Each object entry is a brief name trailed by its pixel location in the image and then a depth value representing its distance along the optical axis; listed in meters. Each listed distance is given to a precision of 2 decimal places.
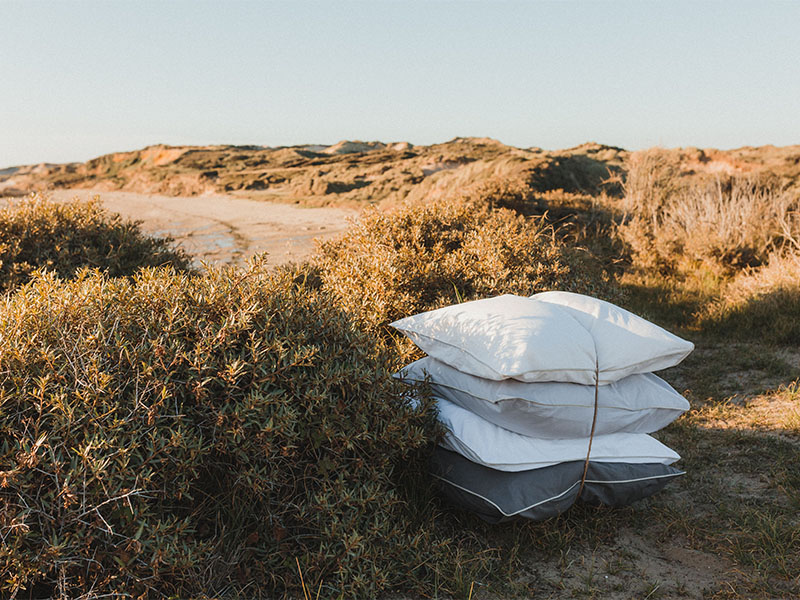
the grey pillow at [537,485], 2.57
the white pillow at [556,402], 2.72
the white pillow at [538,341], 2.63
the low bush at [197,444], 1.85
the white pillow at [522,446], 2.64
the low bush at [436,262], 4.10
